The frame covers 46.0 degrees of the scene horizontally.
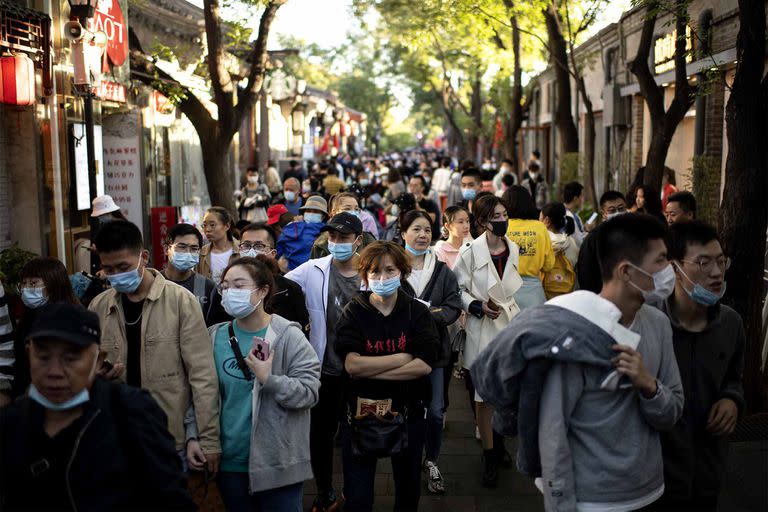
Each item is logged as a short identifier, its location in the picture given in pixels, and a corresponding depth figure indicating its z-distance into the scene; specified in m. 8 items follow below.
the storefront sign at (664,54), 17.09
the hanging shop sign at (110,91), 11.50
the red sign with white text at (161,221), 12.61
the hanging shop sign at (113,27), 11.15
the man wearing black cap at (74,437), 3.01
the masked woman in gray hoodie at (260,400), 4.55
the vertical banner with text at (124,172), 13.70
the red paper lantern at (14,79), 8.91
